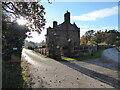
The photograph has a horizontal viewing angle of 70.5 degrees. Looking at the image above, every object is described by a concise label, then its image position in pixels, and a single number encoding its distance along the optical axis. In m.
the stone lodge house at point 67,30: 22.09
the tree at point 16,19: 6.06
